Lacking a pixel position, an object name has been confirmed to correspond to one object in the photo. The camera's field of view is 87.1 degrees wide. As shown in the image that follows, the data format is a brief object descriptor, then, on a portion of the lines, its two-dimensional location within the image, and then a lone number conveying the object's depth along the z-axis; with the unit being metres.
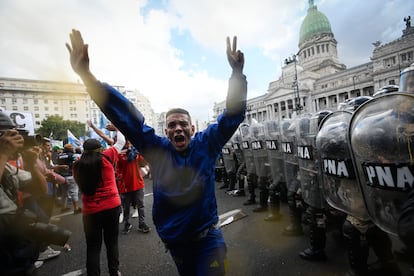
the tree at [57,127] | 44.34
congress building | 39.03
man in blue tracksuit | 1.52
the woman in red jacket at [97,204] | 2.54
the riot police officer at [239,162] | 6.31
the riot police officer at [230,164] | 6.73
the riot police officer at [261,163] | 4.66
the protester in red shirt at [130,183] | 4.32
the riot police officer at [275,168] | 4.01
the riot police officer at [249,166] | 5.35
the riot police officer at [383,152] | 1.17
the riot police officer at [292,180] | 3.38
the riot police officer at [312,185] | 2.54
